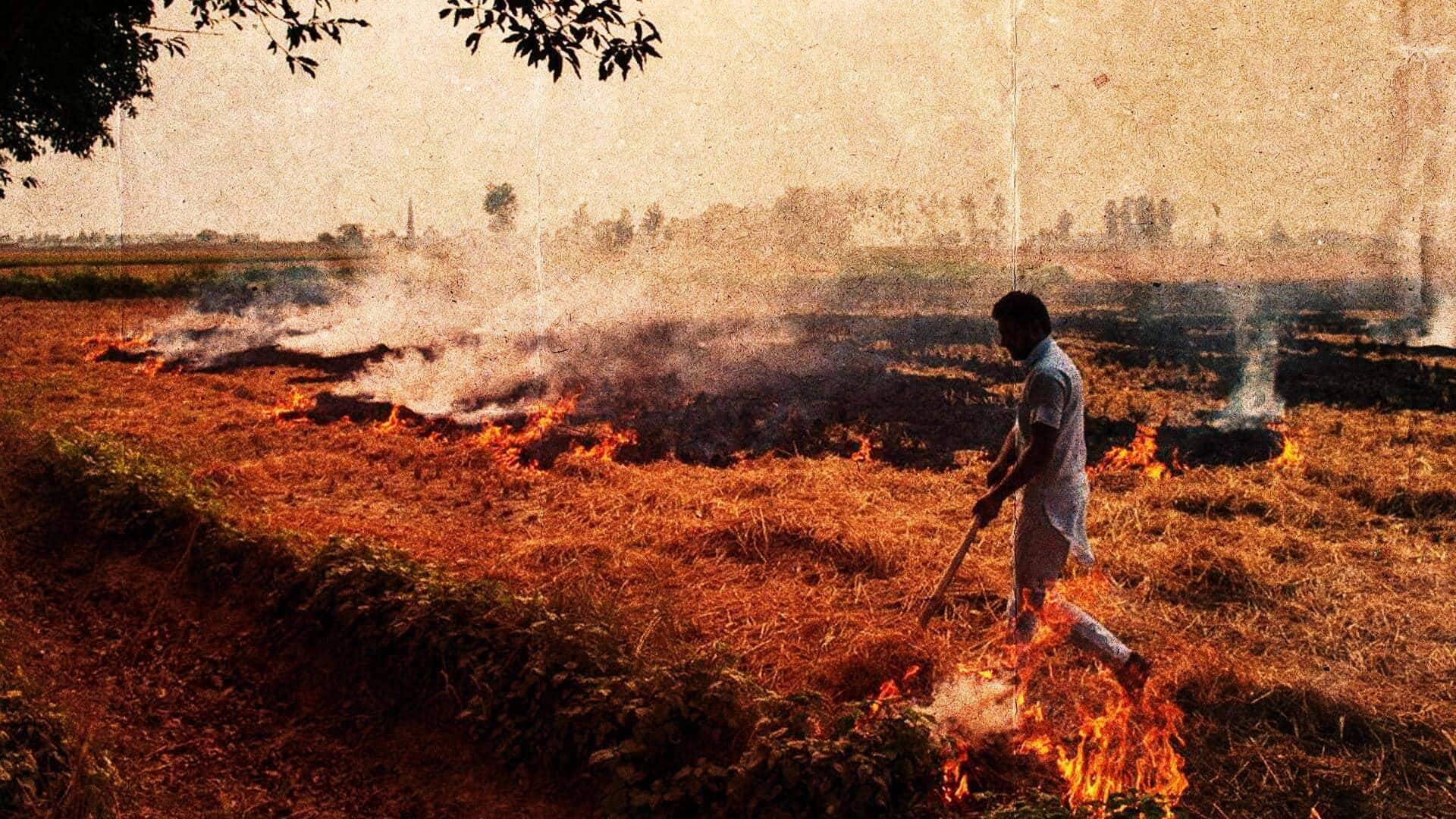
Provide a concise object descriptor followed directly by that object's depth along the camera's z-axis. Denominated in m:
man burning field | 3.92
